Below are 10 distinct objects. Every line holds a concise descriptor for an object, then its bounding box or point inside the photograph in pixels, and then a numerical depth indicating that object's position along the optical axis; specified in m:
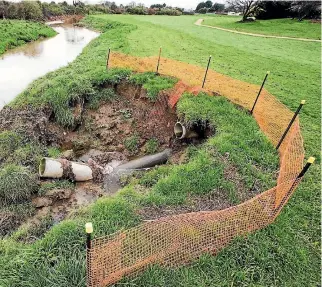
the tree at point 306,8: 32.09
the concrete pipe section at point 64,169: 7.20
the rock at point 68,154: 8.42
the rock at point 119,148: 9.36
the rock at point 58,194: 6.76
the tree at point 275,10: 36.44
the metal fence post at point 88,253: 3.20
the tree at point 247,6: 36.28
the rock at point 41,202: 6.55
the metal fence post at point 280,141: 7.18
